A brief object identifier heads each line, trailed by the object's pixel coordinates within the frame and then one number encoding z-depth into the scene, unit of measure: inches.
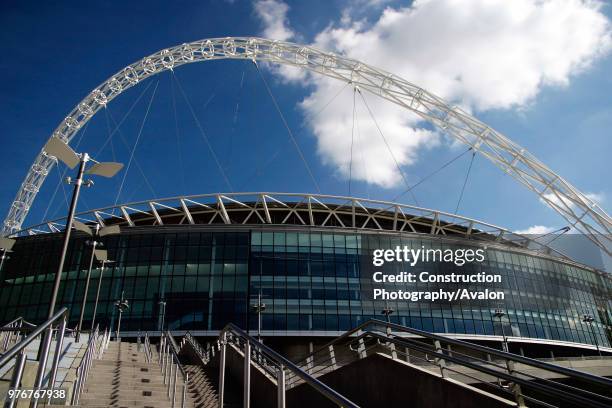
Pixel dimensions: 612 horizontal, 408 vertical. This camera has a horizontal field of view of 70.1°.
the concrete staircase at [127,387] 377.4
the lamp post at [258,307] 1498.5
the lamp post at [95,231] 827.6
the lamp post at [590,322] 2133.4
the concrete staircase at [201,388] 406.6
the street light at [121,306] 1599.7
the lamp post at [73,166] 556.7
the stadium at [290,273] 1760.0
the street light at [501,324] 1811.0
